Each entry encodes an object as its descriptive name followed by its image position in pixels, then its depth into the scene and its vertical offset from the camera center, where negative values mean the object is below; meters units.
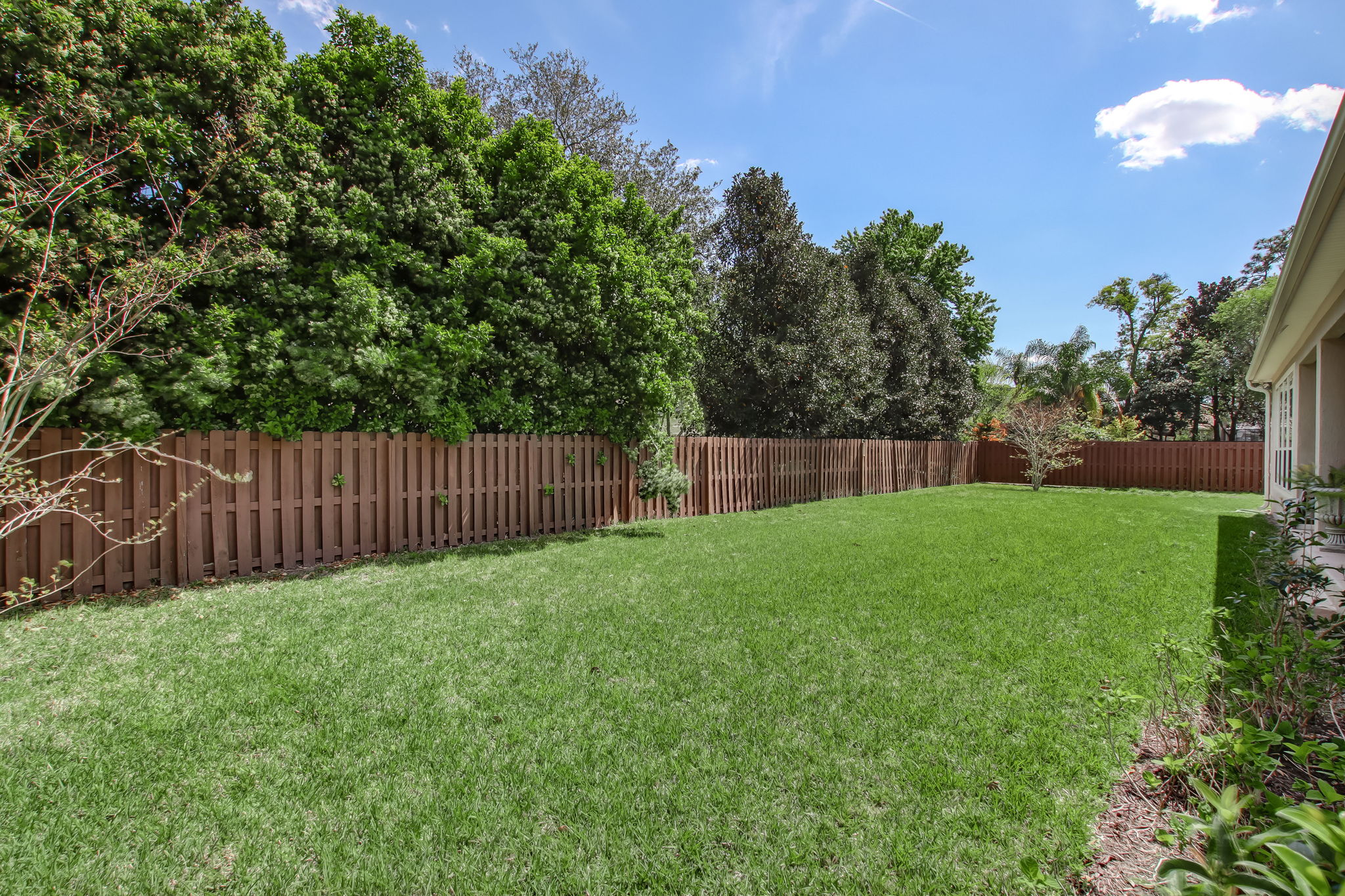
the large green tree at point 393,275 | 4.93 +2.01
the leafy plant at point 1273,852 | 0.89 -0.72
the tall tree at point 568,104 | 15.69 +9.83
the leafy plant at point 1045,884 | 1.58 -1.27
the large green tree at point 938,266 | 25.14 +8.28
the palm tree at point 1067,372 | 25.56 +3.33
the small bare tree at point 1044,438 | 17.23 +0.14
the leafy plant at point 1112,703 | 1.98 -1.09
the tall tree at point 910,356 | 17.50 +2.97
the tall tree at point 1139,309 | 31.08 +7.53
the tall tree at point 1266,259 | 27.80 +9.34
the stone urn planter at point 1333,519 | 5.67 -0.83
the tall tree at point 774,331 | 13.47 +2.86
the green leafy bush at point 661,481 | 8.34 -0.53
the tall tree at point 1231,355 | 23.09 +3.87
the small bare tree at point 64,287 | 3.77 +1.27
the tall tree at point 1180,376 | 27.84 +3.39
